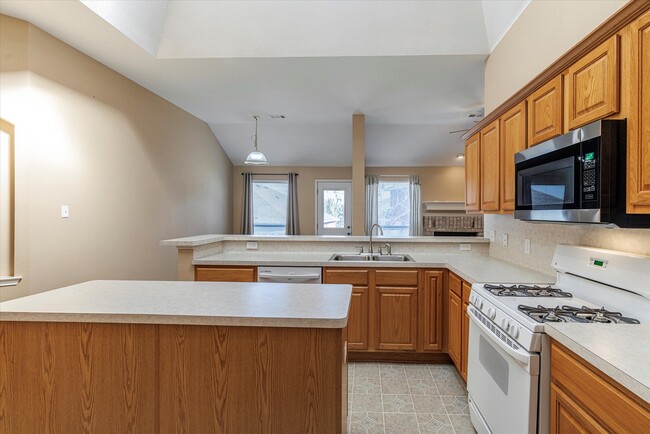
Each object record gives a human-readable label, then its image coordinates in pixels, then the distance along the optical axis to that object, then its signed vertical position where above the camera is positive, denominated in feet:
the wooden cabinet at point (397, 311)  9.00 -2.82
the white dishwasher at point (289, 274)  9.27 -1.82
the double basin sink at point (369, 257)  10.42 -1.47
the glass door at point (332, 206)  25.43 +0.59
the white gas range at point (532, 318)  4.17 -1.52
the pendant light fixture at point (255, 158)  16.42 +2.86
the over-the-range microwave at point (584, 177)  4.12 +0.55
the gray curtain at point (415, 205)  24.85 +0.69
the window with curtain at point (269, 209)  25.50 +0.33
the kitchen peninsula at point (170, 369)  3.80 -1.94
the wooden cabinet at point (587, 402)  2.81 -1.89
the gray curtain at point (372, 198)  25.20 +1.24
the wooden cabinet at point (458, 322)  7.44 -2.72
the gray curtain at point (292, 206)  25.00 +0.57
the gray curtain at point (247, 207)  24.89 +0.47
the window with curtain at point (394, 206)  25.50 +0.62
